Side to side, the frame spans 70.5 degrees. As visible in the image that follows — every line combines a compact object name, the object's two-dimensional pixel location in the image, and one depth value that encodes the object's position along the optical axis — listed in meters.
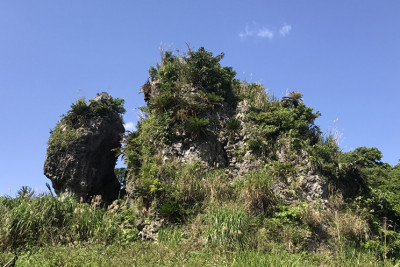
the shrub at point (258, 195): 8.70
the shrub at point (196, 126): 10.70
